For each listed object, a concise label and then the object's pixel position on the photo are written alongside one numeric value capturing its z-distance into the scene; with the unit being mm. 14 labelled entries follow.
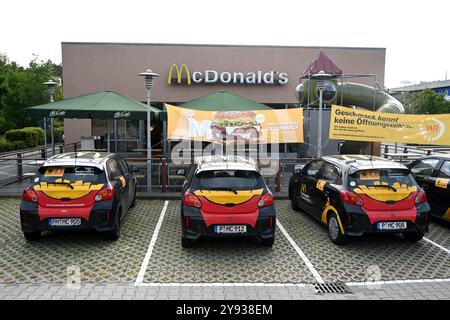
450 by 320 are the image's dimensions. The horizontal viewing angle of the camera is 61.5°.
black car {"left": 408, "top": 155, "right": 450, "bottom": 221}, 7812
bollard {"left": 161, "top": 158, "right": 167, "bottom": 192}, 10664
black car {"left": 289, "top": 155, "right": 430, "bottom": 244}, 6363
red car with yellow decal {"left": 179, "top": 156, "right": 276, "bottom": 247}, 6105
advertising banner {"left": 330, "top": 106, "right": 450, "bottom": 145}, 10797
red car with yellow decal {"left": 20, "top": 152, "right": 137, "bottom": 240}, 6320
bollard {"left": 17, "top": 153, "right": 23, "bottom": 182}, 11008
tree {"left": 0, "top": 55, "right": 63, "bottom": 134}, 34281
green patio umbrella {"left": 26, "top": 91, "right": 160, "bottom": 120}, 11414
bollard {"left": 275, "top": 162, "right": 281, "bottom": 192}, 10844
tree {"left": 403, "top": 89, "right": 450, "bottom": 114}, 48312
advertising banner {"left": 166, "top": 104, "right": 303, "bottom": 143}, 11391
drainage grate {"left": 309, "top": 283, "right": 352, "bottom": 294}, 5047
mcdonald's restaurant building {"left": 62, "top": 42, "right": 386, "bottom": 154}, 19375
